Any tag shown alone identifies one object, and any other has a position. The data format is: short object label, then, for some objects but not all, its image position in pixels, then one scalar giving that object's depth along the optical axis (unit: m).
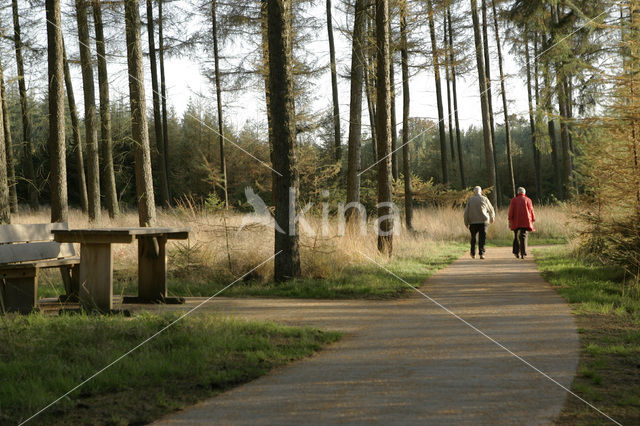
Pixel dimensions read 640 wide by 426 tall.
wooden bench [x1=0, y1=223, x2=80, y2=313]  16.08
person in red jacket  31.92
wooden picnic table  15.91
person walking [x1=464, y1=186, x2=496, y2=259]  31.98
